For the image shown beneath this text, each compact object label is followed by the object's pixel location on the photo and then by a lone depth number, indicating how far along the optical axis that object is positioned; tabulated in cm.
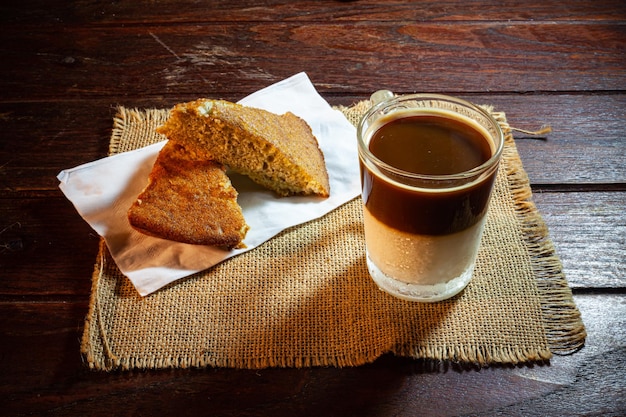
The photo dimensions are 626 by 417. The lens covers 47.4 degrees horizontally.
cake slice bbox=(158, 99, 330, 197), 44
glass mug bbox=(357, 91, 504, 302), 34
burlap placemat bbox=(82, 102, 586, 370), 38
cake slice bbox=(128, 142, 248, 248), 43
